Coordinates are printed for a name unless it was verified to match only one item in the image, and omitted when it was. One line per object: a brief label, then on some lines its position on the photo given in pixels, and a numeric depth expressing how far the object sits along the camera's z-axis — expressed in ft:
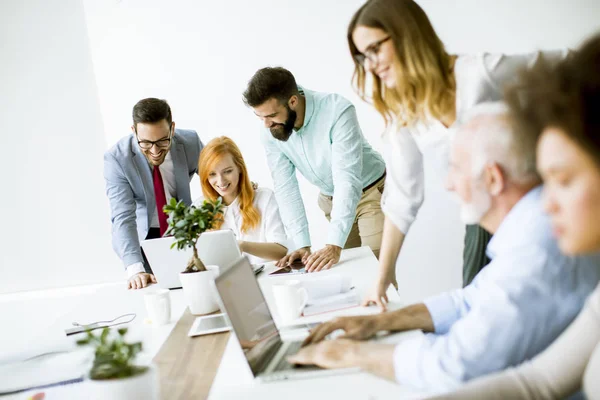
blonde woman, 5.40
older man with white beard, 3.52
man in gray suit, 9.25
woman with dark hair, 2.69
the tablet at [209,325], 5.52
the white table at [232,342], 3.81
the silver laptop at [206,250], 7.18
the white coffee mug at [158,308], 6.05
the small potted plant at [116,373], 3.54
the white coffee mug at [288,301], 5.55
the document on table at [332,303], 5.73
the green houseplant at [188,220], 6.15
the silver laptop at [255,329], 4.12
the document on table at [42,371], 4.66
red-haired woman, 9.57
